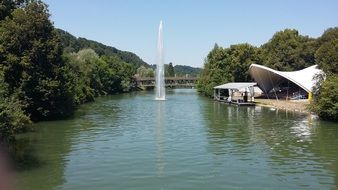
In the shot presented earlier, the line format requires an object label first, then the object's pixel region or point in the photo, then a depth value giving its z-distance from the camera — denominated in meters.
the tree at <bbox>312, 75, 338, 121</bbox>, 42.91
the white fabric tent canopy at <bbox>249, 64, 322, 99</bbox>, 71.94
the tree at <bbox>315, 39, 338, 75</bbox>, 52.84
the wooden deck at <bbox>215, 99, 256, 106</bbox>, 66.88
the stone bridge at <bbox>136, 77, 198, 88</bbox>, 160.10
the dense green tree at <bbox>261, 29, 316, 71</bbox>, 95.44
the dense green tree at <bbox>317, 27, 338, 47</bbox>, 76.33
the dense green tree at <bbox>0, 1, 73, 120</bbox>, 42.91
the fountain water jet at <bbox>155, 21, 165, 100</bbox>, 93.25
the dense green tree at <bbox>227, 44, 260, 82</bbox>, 96.38
